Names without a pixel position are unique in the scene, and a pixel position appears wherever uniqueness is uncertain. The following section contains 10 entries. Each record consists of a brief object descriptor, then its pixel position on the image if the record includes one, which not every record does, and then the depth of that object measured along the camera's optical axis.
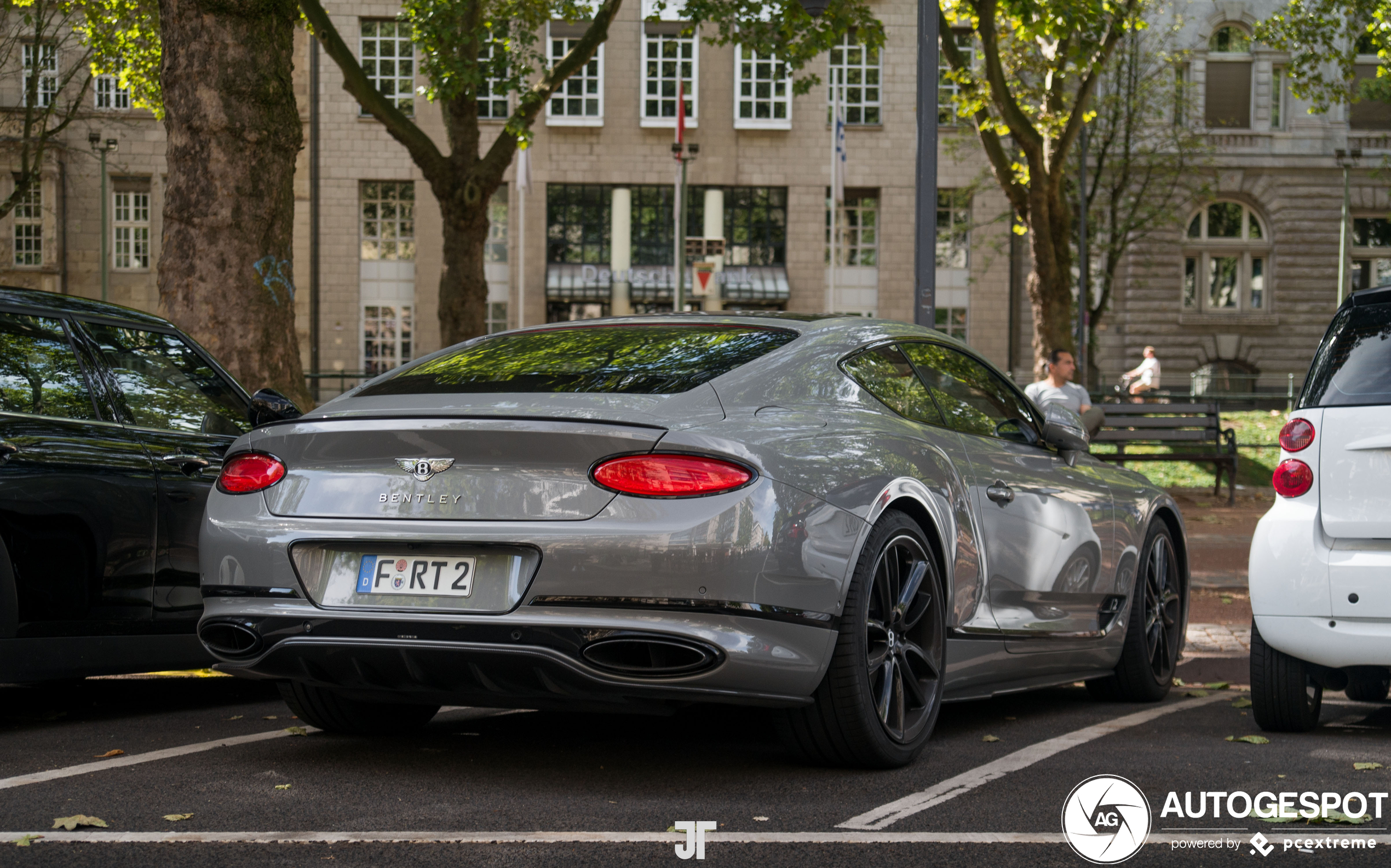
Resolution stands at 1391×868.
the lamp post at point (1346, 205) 41.00
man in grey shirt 13.58
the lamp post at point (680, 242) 31.72
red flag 32.12
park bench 19.89
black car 5.49
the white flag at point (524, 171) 35.72
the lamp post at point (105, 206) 39.38
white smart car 5.37
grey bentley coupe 4.16
